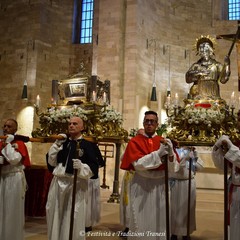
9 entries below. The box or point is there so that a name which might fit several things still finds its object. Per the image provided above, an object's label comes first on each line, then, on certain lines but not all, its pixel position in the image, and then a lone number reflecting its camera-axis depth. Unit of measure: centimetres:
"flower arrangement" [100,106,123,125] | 867
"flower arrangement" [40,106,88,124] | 820
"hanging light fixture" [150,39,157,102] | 1562
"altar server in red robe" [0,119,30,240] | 490
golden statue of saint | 1079
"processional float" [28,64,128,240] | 831
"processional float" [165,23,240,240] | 746
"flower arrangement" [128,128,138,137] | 784
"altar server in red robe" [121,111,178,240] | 469
